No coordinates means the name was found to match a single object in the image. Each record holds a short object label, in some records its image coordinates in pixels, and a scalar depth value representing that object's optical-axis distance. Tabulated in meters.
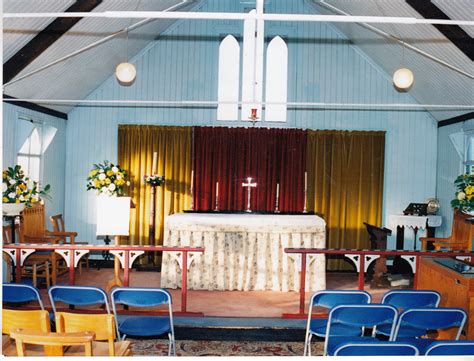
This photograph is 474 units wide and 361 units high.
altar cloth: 8.06
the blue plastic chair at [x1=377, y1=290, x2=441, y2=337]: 4.90
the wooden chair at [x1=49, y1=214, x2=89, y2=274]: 9.41
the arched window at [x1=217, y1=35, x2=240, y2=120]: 11.27
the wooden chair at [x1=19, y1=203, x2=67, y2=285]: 8.12
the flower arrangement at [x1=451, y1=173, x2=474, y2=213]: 6.95
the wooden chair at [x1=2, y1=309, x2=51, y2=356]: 3.44
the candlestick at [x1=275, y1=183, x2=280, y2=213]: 10.32
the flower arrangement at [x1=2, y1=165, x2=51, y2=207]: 7.14
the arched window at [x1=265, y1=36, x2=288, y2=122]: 11.26
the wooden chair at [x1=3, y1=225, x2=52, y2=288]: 7.76
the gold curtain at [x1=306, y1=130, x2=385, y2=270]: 11.10
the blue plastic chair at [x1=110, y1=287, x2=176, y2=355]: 4.85
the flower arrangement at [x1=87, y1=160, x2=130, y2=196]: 8.78
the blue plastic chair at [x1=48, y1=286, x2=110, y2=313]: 4.83
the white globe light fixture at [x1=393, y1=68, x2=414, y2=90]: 7.31
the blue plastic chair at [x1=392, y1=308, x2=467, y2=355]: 4.22
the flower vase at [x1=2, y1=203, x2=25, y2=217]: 6.80
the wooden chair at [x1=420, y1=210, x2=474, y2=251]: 8.71
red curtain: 11.13
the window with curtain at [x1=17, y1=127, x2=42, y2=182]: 9.48
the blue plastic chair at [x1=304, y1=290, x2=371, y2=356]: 4.90
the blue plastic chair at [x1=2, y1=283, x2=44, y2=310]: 4.78
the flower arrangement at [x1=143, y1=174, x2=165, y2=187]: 10.00
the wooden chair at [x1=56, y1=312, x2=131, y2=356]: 3.50
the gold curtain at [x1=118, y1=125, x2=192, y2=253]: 11.16
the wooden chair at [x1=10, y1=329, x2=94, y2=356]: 3.08
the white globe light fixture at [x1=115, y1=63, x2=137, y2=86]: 7.28
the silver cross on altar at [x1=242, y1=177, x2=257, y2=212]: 10.51
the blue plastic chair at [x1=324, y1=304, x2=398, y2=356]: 4.31
